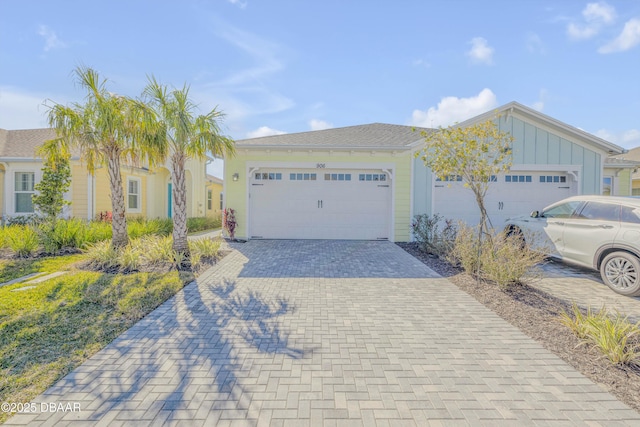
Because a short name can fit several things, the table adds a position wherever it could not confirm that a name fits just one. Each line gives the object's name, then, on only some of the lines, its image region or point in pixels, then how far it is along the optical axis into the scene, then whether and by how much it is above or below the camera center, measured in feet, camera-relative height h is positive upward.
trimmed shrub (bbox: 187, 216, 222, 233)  45.96 -3.04
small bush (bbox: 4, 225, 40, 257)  25.22 -3.19
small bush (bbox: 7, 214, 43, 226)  36.00 -1.85
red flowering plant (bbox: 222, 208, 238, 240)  33.60 -1.73
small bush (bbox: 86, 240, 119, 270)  21.91 -3.98
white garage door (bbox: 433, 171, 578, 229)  33.65 +1.30
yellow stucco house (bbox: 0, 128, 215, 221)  37.35 +3.01
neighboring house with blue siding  33.17 +3.52
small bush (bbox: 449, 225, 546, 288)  16.46 -3.03
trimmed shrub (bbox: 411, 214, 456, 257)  25.71 -2.73
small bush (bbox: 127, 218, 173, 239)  31.55 -2.63
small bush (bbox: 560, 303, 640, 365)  9.49 -4.56
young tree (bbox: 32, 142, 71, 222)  28.53 +1.43
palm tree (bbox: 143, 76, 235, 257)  22.24 +5.71
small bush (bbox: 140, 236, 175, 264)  22.76 -3.67
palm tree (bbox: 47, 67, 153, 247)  22.49 +6.33
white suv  16.12 -1.72
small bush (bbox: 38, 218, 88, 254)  26.68 -2.87
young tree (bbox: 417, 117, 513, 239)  18.26 +3.53
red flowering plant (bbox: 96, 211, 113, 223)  38.27 -1.50
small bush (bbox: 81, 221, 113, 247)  28.86 -2.82
